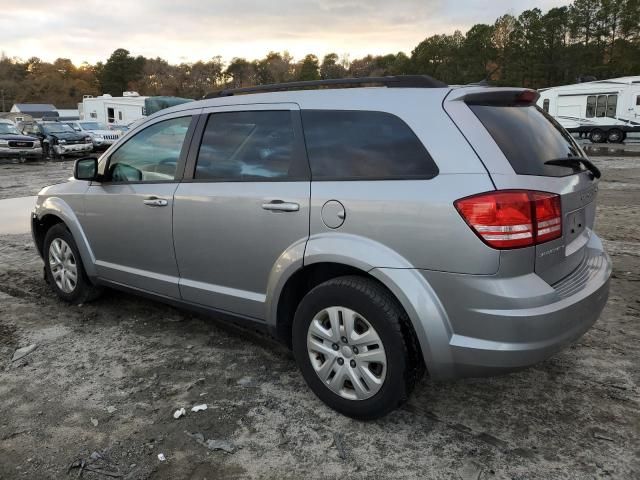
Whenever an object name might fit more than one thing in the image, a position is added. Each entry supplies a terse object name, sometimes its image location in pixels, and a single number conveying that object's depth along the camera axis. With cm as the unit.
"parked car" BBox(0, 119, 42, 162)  2062
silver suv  252
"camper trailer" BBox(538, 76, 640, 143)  2814
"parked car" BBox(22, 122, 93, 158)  2273
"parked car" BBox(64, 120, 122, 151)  2578
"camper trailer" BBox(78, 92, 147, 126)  3475
